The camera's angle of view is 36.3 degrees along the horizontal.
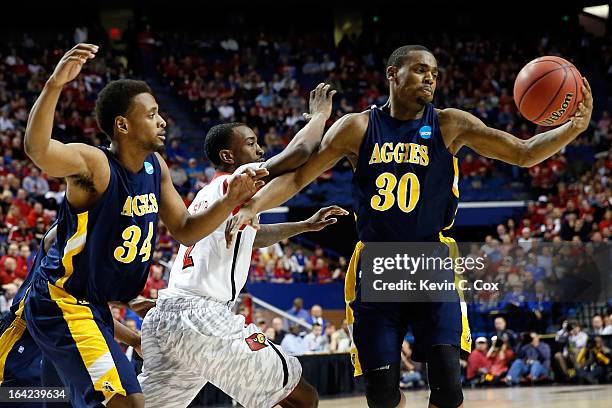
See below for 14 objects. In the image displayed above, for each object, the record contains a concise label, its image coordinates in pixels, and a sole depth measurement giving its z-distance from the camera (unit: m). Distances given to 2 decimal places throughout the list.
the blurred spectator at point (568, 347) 13.06
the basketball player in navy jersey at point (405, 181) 4.82
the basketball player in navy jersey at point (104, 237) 4.08
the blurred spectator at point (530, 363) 13.20
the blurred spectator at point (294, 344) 12.65
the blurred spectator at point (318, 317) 13.42
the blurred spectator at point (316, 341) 12.90
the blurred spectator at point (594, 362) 13.00
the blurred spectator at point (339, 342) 13.06
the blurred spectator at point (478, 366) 13.27
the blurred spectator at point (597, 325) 13.11
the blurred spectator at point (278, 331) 12.68
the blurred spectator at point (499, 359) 13.21
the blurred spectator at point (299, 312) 13.86
